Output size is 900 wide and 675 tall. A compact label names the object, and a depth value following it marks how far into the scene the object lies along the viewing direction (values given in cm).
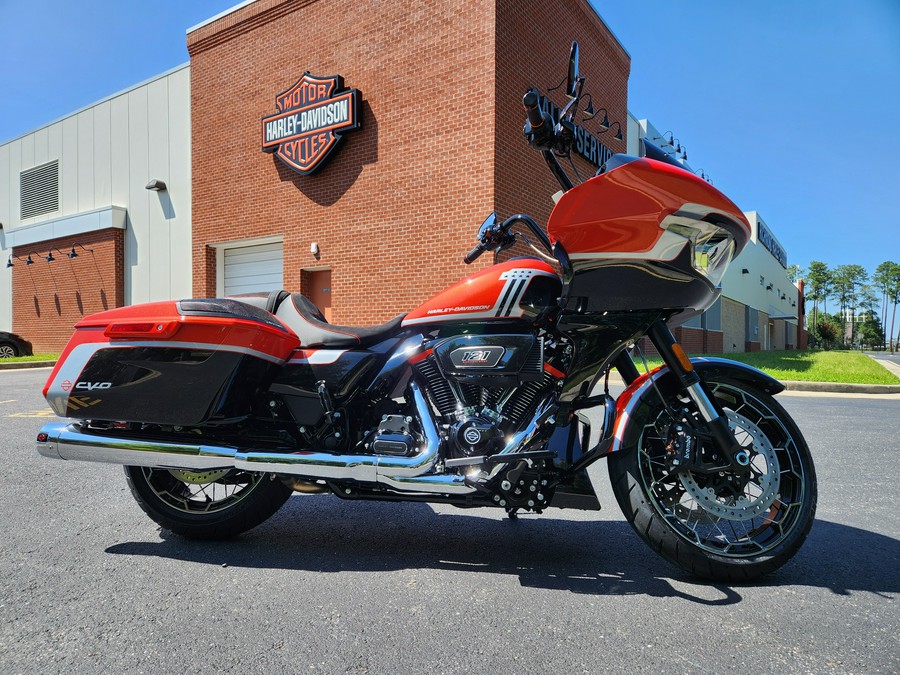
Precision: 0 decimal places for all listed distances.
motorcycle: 228
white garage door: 1370
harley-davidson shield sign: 1198
